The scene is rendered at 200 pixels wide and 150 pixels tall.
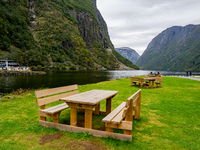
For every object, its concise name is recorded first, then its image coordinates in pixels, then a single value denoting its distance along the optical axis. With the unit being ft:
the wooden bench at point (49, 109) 15.92
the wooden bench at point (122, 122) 13.15
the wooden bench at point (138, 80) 53.52
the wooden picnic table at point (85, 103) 14.05
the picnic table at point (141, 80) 52.63
